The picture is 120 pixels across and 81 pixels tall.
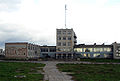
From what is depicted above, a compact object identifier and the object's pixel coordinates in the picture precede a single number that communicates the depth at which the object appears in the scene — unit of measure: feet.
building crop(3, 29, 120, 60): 223.41
